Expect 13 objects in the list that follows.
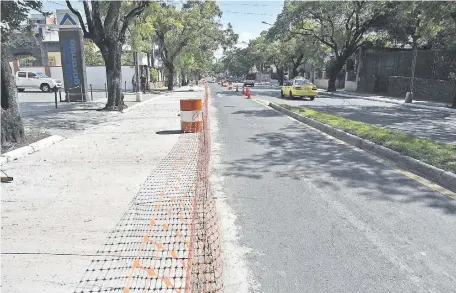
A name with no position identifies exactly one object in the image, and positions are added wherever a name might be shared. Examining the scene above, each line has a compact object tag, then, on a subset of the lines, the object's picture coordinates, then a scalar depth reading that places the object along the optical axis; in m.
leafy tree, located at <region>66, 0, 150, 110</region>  15.44
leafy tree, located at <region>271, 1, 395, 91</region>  30.62
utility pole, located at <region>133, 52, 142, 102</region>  22.31
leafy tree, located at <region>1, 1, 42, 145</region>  8.08
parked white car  29.67
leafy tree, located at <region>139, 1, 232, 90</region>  34.66
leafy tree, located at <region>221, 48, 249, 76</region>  112.74
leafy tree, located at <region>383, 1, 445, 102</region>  17.15
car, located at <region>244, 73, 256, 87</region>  58.47
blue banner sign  20.03
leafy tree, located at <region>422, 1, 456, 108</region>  15.94
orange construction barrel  10.37
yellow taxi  25.02
